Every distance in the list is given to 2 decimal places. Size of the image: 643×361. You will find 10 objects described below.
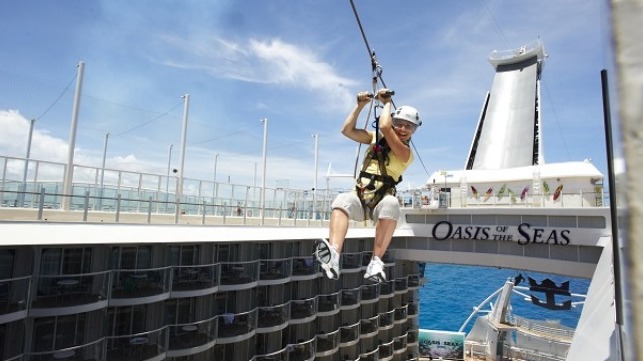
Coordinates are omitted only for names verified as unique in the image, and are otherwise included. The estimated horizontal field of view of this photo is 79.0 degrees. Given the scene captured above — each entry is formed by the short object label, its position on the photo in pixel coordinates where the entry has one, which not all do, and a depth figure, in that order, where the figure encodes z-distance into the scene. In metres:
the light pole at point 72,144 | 13.87
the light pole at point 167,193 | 16.77
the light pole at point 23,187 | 11.43
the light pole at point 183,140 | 19.09
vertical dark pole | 1.23
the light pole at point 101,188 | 13.85
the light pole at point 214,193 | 18.47
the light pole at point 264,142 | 30.09
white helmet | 5.56
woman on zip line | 5.37
